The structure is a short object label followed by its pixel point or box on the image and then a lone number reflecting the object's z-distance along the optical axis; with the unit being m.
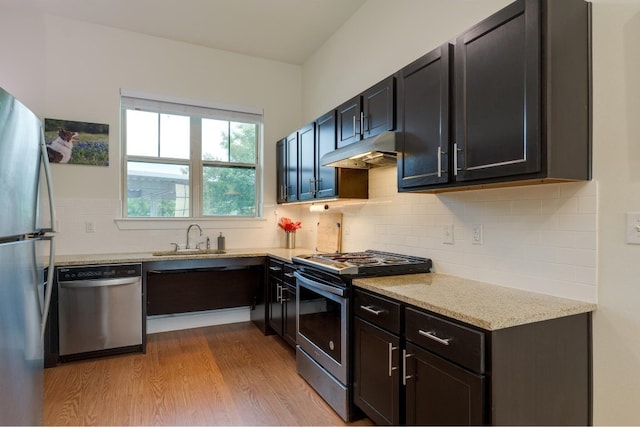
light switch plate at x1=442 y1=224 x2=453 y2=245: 2.26
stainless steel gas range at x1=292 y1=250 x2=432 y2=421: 2.12
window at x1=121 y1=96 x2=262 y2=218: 3.76
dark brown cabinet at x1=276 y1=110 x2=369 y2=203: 2.99
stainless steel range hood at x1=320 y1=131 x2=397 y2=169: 2.15
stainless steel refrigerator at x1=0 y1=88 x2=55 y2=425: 1.34
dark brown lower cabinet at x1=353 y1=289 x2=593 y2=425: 1.32
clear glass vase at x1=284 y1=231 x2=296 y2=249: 4.10
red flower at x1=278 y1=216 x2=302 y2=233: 4.07
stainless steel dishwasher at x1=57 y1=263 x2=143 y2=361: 2.96
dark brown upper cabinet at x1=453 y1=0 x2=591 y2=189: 1.43
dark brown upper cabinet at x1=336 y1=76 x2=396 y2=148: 2.32
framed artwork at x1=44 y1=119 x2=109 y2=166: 3.35
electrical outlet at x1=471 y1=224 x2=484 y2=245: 2.07
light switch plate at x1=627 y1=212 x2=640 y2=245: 1.42
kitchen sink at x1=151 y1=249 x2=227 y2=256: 3.65
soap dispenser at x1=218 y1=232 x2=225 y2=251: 3.99
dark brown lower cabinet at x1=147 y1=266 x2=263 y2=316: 3.55
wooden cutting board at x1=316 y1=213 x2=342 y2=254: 3.48
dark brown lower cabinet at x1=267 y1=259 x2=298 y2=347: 3.01
